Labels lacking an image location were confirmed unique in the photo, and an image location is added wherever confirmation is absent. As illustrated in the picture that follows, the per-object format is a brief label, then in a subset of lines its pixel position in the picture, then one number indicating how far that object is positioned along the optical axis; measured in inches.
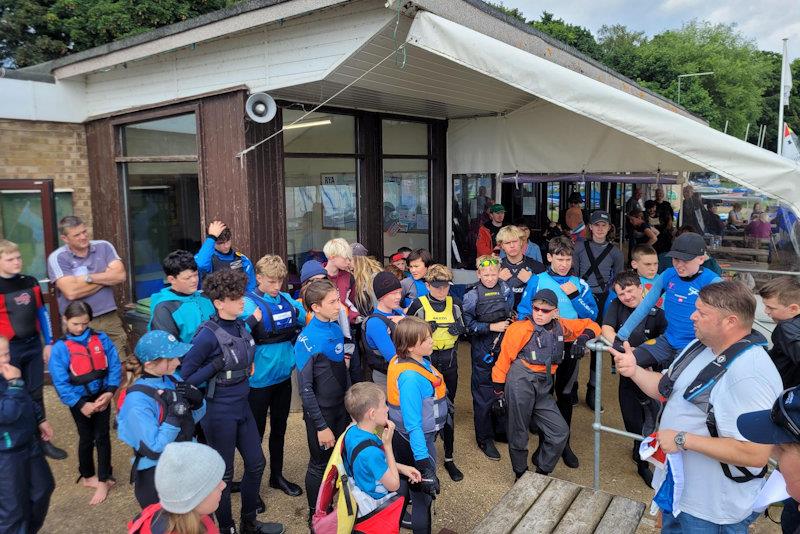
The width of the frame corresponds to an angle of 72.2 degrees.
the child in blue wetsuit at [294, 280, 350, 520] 137.3
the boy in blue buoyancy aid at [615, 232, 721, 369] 162.2
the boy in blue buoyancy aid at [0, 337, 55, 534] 120.5
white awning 145.8
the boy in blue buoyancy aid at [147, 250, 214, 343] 149.7
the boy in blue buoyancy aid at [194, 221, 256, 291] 193.9
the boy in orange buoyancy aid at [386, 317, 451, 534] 123.0
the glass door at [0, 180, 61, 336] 260.7
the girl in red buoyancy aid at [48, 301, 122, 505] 160.4
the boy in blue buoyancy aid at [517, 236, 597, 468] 186.9
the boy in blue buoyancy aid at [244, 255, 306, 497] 152.9
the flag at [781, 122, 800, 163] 761.8
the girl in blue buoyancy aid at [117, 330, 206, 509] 110.4
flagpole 790.2
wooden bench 108.9
